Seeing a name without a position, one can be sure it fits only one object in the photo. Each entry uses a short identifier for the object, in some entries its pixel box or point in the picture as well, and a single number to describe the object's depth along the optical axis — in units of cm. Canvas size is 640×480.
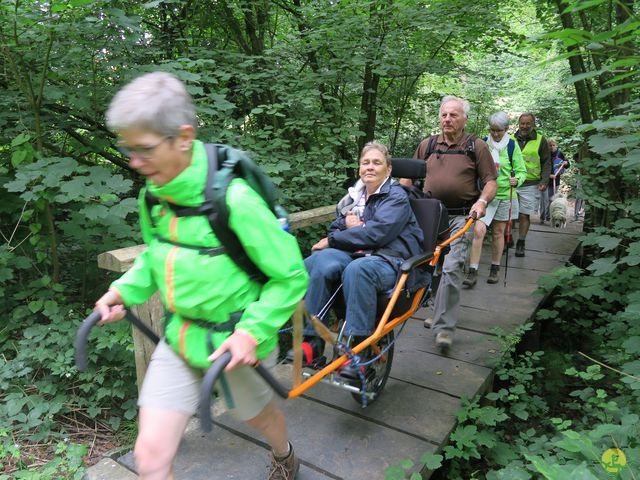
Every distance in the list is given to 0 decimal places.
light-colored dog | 829
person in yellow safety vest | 677
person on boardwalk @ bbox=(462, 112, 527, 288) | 561
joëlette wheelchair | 238
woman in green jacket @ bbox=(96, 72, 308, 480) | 154
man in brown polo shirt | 405
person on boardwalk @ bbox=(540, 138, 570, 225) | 887
